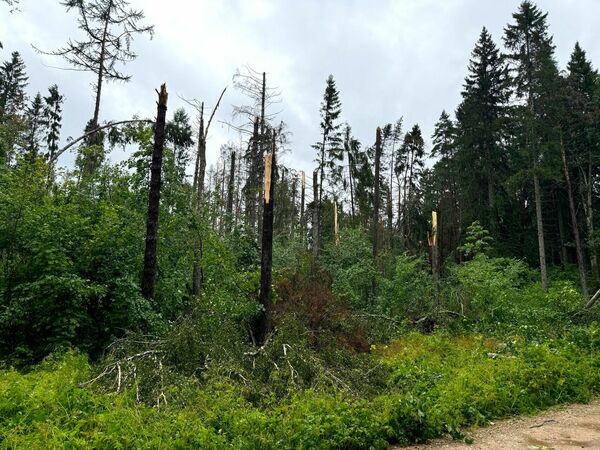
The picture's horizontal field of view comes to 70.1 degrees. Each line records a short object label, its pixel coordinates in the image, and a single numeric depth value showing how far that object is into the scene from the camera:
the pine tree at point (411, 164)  34.00
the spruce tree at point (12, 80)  28.06
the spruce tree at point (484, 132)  26.48
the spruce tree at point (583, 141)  22.41
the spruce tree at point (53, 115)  29.77
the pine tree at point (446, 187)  28.03
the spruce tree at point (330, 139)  26.44
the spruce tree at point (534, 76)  21.56
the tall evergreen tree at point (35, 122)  27.63
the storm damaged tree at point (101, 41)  14.02
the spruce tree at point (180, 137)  15.98
